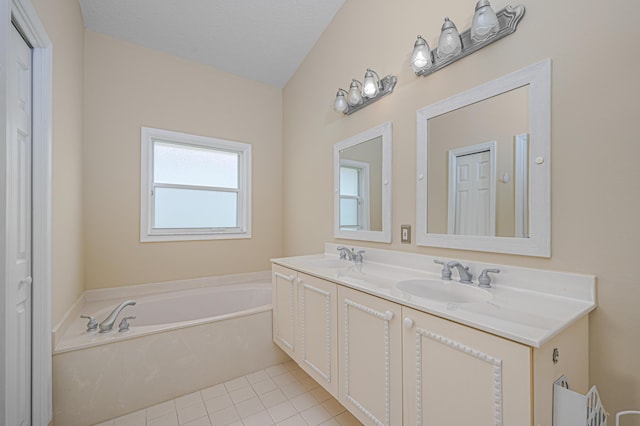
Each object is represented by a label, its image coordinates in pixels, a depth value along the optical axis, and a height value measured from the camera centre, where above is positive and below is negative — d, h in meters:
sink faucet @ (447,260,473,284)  1.29 -0.28
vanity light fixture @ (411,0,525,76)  1.20 +0.86
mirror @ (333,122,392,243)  1.80 +0.21
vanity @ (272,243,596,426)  0.77 -0.46
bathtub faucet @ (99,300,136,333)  1.68 -0.70
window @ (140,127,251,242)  2.44 +0.25
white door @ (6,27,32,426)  1.10 -0.11
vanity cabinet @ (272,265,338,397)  1.46 -0.69
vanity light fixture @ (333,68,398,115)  1.78 +0.86
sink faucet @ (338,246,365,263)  1.92 -0.30
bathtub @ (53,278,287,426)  1.52 -0.95
